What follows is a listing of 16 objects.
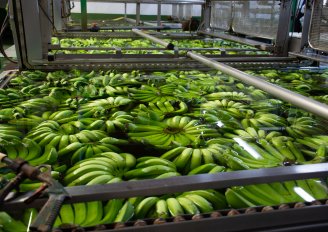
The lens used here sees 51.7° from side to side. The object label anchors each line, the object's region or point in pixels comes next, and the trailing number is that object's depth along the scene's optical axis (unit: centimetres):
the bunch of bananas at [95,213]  129
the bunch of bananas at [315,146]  202
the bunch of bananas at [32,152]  190
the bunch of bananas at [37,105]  272
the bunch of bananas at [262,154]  186
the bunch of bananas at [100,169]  164
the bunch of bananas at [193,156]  189
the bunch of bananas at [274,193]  142
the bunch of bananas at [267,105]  295
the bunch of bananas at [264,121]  255
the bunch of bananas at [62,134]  215
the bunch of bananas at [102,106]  269
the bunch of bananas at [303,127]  244
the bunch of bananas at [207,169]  176
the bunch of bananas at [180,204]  138
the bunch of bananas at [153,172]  173
